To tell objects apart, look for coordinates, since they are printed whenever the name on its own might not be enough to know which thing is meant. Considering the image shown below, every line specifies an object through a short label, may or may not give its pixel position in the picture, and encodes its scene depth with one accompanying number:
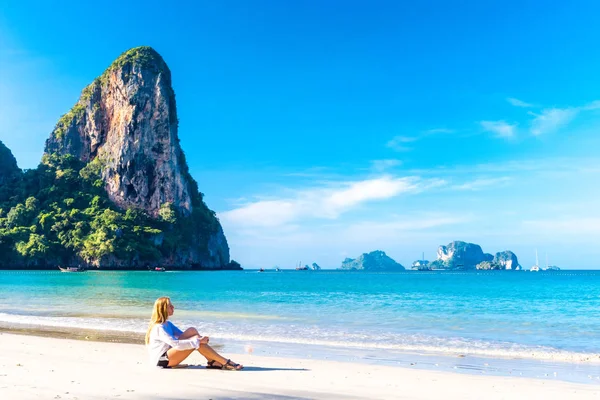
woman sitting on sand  9.44
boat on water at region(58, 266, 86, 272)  109.21
